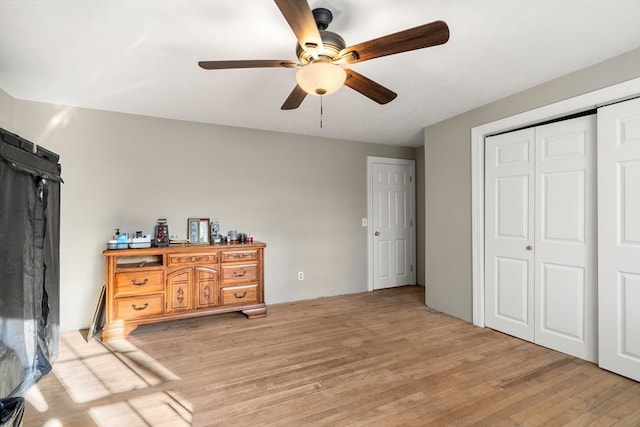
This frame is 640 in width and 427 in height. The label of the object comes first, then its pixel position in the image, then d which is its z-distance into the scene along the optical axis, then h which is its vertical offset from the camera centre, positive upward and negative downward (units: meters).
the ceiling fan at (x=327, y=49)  1.36 +0.84
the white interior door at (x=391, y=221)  4.82 -0.13
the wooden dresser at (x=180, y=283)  2.96 -0.73
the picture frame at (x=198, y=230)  3.65 -0.19
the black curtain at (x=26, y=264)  1.90 -0.34
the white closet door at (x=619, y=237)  2.19 -0.19
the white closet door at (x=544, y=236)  2.50 -0.22
